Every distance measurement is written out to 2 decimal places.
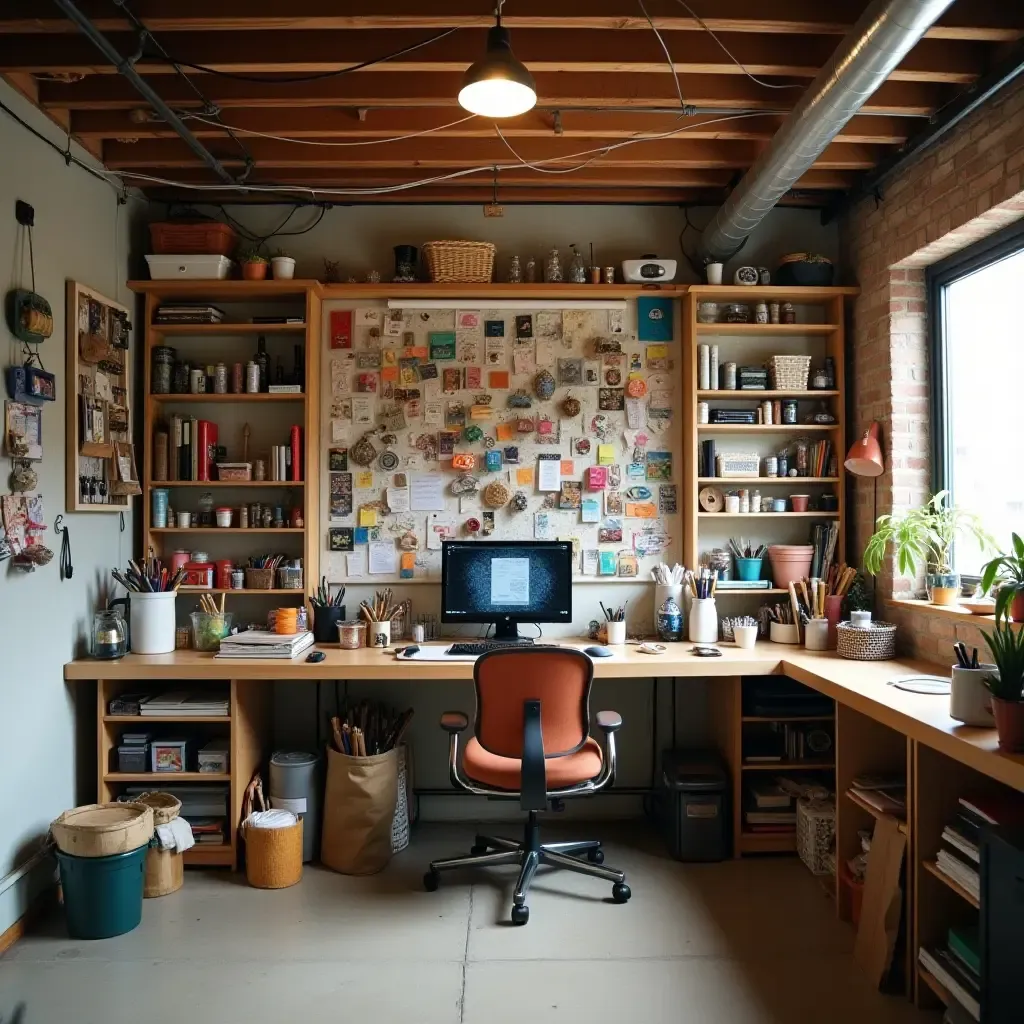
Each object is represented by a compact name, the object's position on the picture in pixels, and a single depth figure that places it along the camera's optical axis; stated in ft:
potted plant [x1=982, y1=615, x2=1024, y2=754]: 6.63
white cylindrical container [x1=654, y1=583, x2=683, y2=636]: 12.54
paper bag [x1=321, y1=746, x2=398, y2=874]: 10.81
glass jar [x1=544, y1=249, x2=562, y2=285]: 12.66
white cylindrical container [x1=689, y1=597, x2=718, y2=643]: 12.13
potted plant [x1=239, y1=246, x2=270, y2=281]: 12.31
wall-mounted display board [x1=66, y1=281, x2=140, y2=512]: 10.59
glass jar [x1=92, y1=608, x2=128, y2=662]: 10.88
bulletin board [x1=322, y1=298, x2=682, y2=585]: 12.92
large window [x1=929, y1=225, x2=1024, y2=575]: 9.90
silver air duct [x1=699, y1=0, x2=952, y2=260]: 7.01
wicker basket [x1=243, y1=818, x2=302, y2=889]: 10.38
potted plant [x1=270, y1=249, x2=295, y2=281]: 12.32
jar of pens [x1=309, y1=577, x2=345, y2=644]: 12.30
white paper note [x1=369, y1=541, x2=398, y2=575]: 12.92
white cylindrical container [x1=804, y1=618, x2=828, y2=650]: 11.66
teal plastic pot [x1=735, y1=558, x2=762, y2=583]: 12.71
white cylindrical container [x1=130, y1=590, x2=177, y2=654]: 11.23
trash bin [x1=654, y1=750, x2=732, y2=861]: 11.21
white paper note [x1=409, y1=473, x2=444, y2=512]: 12.92
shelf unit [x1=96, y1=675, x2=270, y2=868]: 10.80
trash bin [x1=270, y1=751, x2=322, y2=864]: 11.09
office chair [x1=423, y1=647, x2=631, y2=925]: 9.18
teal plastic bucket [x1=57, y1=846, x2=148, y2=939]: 9.10
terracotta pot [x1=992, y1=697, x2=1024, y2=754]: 6.62
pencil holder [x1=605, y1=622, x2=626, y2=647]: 12.12
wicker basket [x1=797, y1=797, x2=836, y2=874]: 10.62
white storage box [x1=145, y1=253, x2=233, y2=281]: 12.17
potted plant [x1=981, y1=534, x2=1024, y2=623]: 7.32
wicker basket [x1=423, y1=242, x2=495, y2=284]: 12.45
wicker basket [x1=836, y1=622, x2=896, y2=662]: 10.84
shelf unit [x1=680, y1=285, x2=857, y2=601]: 12.63
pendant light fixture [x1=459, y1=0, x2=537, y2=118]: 7.00
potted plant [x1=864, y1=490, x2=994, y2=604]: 10.55
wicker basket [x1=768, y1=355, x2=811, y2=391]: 12.64
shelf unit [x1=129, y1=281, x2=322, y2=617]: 12.38
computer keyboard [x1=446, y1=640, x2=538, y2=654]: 11.34
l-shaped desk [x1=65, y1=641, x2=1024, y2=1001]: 7.88
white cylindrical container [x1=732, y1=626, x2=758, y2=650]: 11.83
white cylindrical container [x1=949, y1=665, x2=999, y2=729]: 7.38
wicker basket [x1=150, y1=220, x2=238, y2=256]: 12.18
